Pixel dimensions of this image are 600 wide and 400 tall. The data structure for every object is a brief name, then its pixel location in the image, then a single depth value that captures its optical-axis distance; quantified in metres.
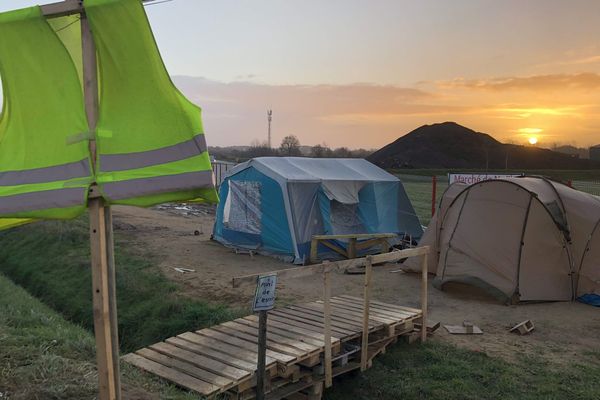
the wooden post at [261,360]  4.57
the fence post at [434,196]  15.50
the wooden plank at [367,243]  12.93
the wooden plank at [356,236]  12.27
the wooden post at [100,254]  2.91
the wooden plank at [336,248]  12.77
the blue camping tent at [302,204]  12.71
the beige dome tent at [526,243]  9.53
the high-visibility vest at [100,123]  2.84
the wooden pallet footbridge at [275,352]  4.96
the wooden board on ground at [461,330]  7.77
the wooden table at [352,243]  12.37
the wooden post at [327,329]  5.61
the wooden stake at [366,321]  6.29
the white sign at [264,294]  4.42
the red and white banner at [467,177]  13.33
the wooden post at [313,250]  12.37
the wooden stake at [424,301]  7.30
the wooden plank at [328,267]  5.01
